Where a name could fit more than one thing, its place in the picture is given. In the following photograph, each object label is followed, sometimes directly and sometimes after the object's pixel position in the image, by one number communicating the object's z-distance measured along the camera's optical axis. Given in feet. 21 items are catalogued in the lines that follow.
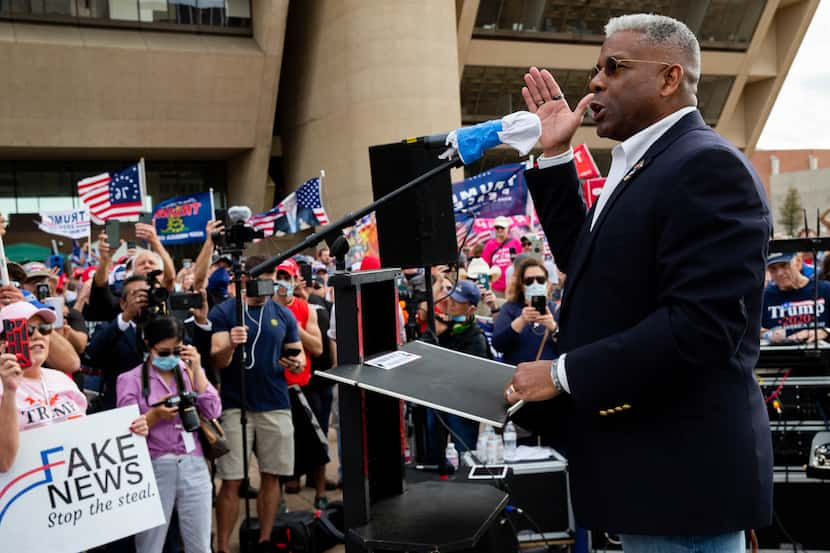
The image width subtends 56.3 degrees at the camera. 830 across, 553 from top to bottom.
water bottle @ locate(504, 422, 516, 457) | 18.55
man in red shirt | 24.18
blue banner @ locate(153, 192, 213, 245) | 45.90
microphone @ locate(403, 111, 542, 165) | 8.06
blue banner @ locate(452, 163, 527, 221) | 41.57
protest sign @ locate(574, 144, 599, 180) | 37.06
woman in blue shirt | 20.98
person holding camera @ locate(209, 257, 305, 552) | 20.31
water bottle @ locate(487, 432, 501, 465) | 17.45
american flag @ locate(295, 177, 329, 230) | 48.73
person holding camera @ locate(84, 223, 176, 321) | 20.48
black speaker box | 15.48
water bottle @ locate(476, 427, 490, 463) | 17.85
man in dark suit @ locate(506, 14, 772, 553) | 6.10
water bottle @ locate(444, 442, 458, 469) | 18.47
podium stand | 7.74
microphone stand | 8.55
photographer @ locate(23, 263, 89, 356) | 20.07
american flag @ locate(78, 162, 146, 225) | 44.01
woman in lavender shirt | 16.63
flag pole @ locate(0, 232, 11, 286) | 16.03
